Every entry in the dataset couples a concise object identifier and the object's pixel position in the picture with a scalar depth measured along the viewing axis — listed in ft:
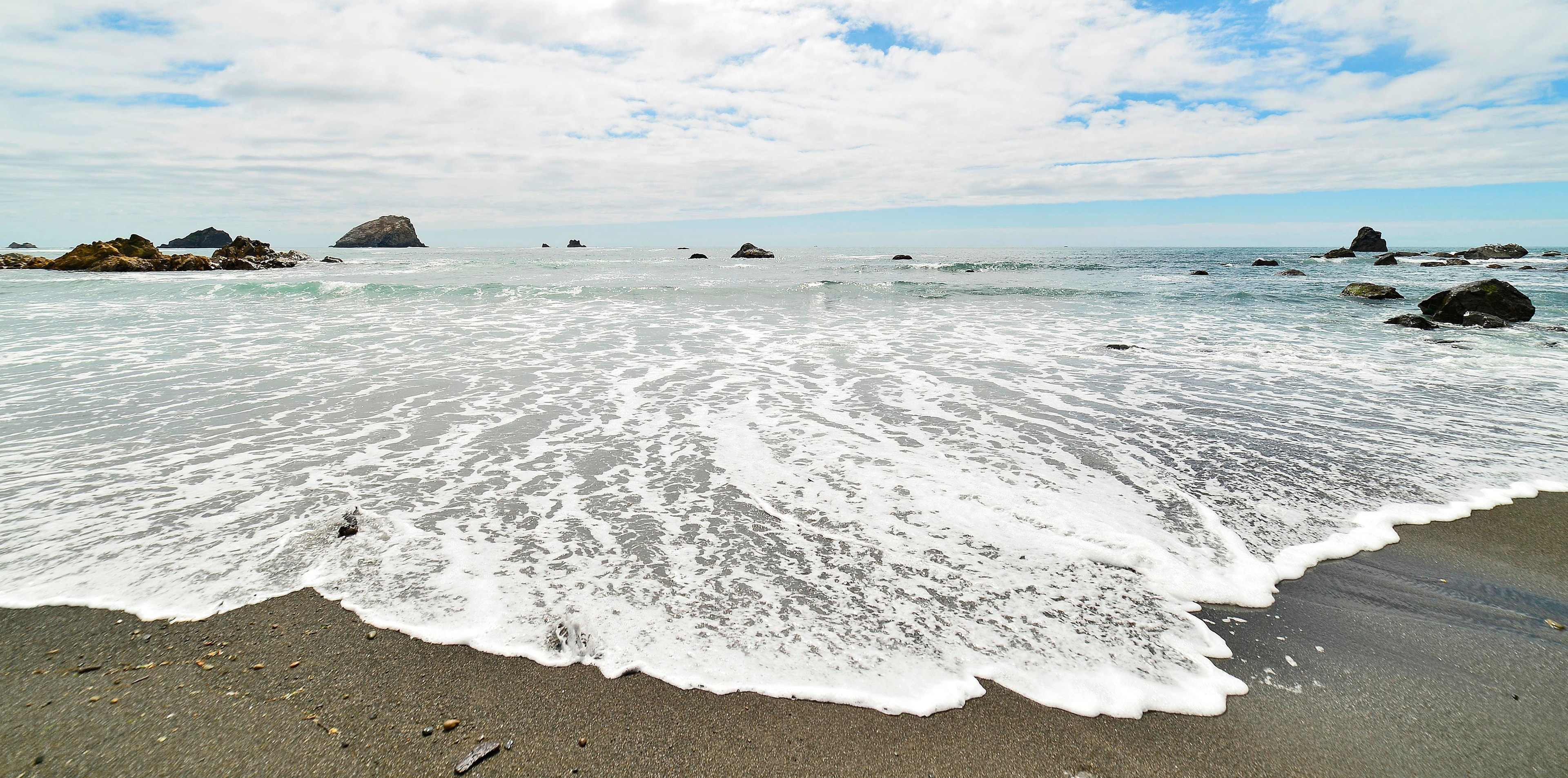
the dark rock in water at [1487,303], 53.36
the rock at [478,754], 7.55
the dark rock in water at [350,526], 13.28
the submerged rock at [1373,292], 77.25
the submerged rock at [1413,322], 50.65
